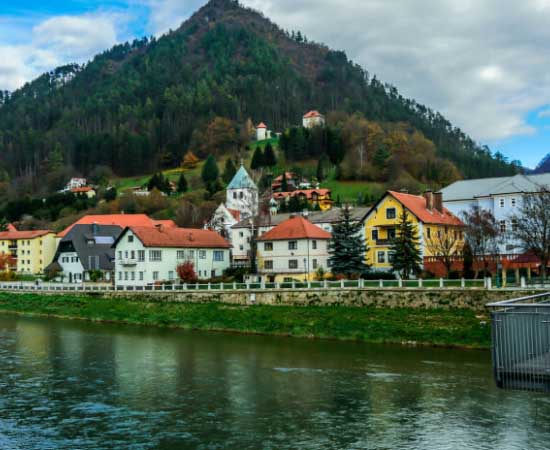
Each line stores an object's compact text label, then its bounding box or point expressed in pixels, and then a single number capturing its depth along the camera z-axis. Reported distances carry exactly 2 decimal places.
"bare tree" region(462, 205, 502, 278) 46.72
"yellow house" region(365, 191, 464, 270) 52.59
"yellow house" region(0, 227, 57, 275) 95.81
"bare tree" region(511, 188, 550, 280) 43.78
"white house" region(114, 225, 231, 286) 60.31
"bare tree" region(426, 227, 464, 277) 48.97
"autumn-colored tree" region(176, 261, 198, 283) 59.59
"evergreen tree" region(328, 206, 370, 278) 52.04
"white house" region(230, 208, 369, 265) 73.75
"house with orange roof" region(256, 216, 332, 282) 59.75
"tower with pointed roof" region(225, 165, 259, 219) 109.88
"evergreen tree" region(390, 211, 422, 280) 48.44
